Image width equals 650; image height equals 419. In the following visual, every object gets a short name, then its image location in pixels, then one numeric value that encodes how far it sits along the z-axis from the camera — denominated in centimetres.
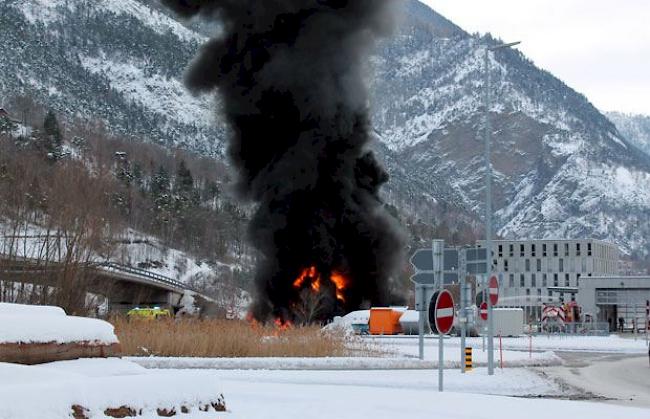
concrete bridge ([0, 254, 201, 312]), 3550
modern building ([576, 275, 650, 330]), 8475
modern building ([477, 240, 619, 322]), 14712
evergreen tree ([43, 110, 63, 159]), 11792
